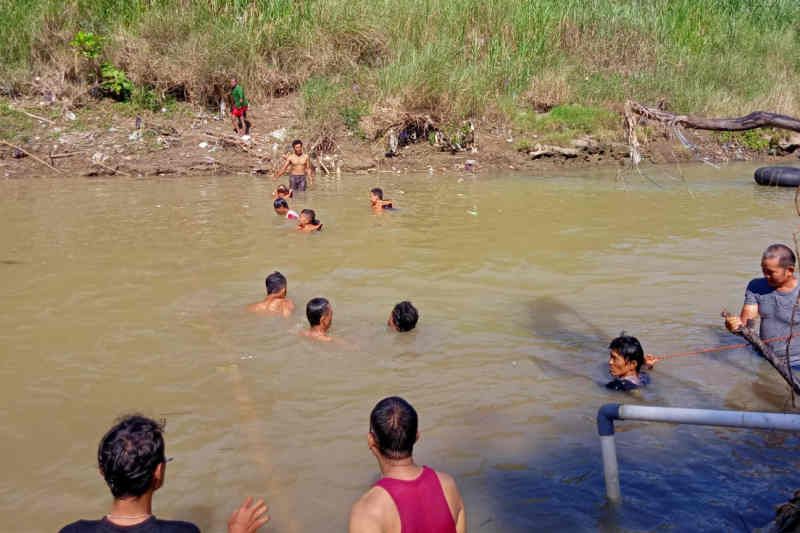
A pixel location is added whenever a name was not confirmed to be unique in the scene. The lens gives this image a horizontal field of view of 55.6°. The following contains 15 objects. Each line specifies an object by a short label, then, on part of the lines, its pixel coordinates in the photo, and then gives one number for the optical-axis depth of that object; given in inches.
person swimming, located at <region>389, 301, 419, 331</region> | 270.4
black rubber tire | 597.6
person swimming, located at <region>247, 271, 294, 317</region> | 292.8
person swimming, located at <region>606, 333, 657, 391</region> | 217.9
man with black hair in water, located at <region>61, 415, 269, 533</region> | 108.1
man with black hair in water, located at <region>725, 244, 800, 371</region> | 217.2
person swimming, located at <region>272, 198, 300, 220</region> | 466.9
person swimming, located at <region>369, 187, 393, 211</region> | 486.6
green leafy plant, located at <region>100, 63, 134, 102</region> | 737.0
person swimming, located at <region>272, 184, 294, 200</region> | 532.4
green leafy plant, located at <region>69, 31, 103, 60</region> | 732.0
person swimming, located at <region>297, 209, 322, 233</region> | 428.8
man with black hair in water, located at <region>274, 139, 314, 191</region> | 573.9
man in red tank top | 112.7
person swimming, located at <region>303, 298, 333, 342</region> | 266.4
